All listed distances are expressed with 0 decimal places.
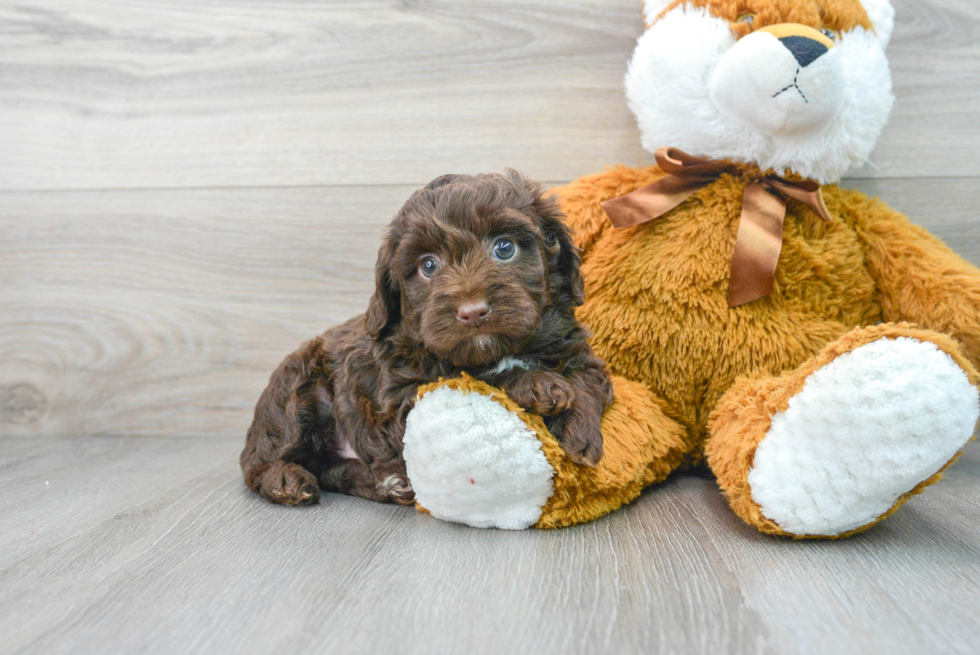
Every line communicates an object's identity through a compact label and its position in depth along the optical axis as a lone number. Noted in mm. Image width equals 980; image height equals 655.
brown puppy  494
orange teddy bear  498
